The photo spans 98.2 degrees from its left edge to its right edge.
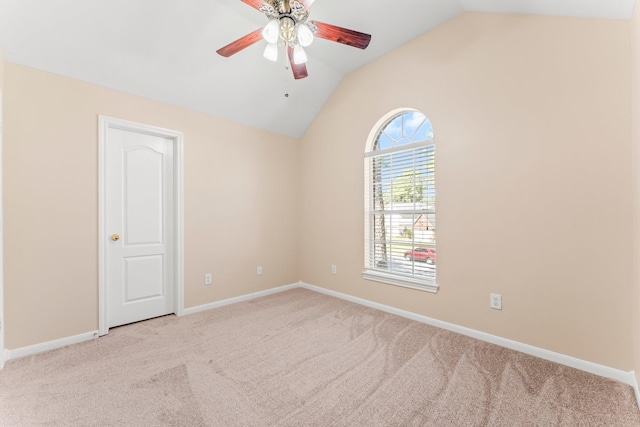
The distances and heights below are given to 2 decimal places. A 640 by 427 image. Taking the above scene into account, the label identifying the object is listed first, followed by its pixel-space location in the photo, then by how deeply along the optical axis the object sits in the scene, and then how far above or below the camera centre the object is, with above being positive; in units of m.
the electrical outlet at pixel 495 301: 2.43 -0.78
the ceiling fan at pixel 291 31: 1.88 +1.31
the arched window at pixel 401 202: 3.02 +0.13
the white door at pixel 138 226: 2.80 -0.13
